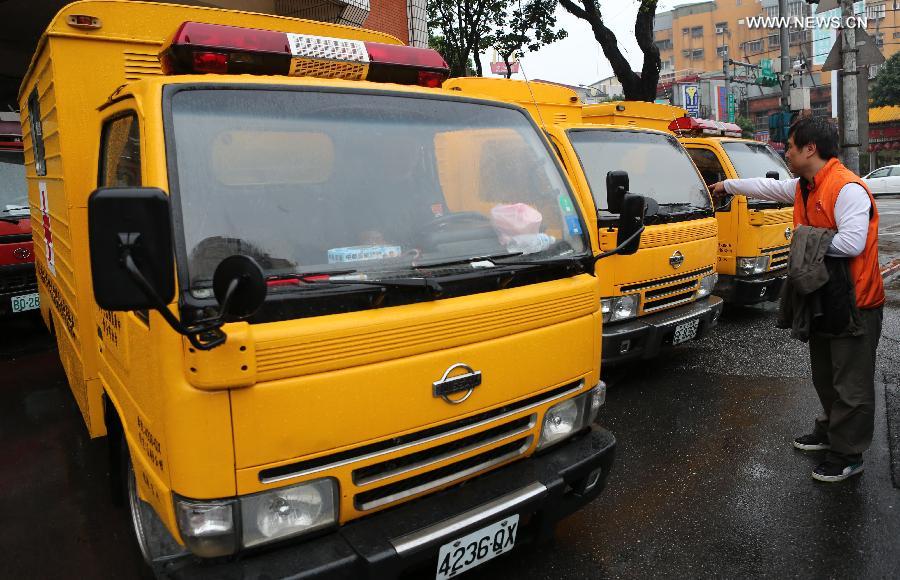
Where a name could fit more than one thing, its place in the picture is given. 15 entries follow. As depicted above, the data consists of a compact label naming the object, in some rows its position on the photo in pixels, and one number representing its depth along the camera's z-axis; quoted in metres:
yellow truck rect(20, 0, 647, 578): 1.96
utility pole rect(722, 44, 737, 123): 34.02
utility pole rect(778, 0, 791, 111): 18.83
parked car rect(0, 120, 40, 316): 6.71
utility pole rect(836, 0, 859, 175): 9.64
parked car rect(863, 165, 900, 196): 26.19
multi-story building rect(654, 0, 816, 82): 60.18
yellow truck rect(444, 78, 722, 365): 5.00
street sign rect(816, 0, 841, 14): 9.64
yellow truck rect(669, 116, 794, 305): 6.84
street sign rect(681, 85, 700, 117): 35.28
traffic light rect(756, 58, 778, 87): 25.34
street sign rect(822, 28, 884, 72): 9.45
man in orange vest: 3.46
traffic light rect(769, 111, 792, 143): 13.93
